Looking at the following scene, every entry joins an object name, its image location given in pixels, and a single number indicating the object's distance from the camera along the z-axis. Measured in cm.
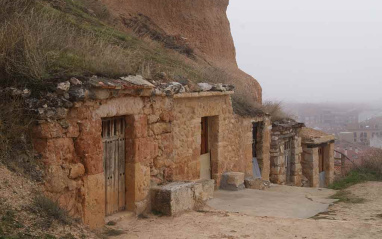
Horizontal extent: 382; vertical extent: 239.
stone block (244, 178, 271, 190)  1185
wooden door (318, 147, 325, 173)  1953
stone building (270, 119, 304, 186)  1587
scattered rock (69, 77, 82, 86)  645
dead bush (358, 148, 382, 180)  1461
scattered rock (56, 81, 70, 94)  625
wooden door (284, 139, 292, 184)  1702
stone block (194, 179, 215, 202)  859
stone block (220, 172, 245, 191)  1105
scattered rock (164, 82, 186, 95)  866
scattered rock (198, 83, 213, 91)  1018
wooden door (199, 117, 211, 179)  1099
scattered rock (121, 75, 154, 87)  755
